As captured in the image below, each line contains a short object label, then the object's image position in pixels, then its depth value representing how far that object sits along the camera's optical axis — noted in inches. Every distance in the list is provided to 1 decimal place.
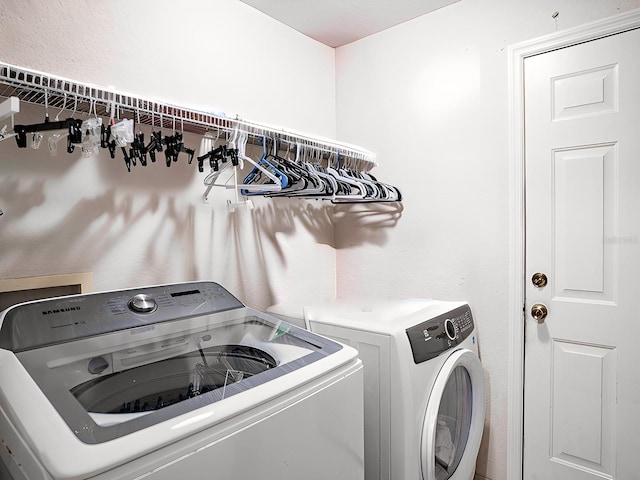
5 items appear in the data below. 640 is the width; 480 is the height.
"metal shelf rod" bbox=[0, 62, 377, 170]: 46.5
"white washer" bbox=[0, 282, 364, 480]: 29.7
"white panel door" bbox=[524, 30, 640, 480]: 67.1
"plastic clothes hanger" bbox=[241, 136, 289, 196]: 62.9
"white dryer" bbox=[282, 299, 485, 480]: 59.2
